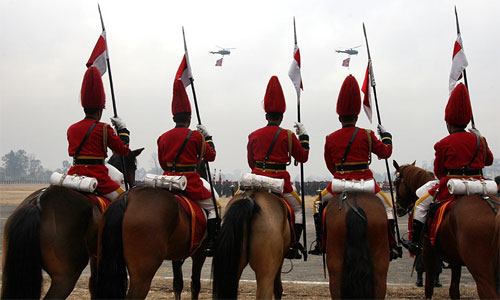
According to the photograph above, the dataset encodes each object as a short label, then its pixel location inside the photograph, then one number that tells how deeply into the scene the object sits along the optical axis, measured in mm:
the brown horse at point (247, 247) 12211
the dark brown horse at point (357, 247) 11562
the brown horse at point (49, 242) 11885
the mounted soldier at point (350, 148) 13945
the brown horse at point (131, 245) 12023
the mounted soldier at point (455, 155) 14180
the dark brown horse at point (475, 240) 12187
